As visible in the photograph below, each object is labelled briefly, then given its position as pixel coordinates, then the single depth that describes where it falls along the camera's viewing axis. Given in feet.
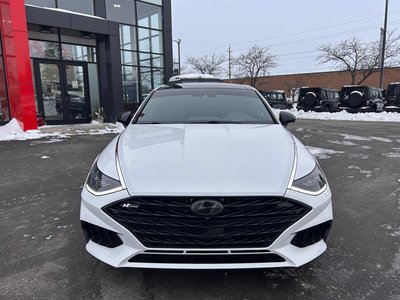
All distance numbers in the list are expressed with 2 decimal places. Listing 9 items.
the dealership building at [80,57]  37.81
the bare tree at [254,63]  158.61
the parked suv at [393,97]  74.53
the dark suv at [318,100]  81.97
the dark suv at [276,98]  98.89
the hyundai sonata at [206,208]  7.50
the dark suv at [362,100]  75.51
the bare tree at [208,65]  182.50
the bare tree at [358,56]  125.90
